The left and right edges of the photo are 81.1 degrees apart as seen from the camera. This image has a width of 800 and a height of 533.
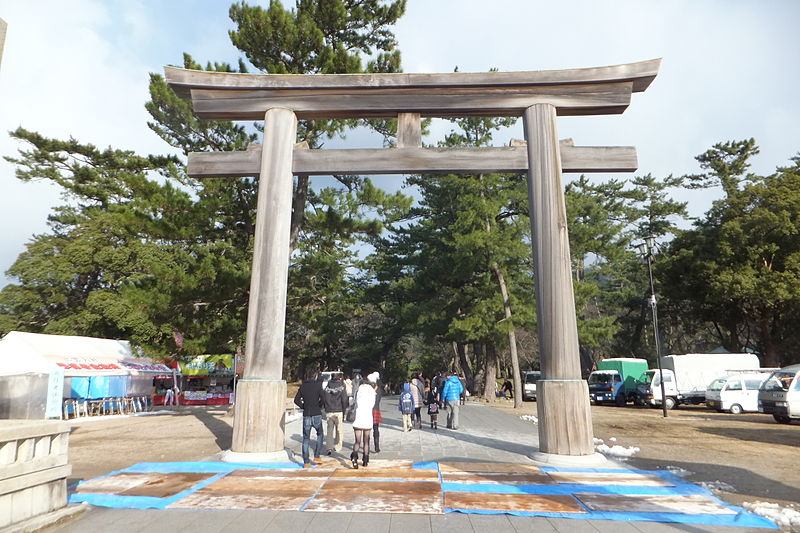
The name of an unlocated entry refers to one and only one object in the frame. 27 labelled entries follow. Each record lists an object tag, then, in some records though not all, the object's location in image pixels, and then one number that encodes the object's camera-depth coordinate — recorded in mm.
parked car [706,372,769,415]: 21172
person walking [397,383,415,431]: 12352
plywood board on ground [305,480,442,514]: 5469
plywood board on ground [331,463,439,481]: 7027
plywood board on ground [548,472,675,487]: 6938
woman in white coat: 7707
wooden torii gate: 8734
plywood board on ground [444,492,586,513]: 5496
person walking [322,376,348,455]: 9039
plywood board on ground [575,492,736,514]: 5598
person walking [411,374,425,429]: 12914
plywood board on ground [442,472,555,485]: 6781
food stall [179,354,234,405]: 27469
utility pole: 20016
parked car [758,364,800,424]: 16016
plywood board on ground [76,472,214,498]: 6344
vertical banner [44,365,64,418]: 16625
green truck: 27188
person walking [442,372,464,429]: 13125
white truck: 24812
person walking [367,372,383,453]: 9016
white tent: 17219
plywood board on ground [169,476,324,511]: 5629
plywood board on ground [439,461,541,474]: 7551
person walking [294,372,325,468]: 8116
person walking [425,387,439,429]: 13010
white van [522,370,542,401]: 29328
